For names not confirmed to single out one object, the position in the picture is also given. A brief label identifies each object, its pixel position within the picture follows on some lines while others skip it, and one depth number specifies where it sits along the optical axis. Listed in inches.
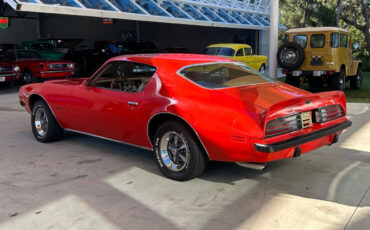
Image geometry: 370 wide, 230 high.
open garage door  468.3
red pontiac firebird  151.6
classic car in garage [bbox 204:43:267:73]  617.3
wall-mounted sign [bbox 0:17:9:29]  878.5
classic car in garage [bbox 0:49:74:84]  594.2
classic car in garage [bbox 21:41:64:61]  748.0
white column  480.1
